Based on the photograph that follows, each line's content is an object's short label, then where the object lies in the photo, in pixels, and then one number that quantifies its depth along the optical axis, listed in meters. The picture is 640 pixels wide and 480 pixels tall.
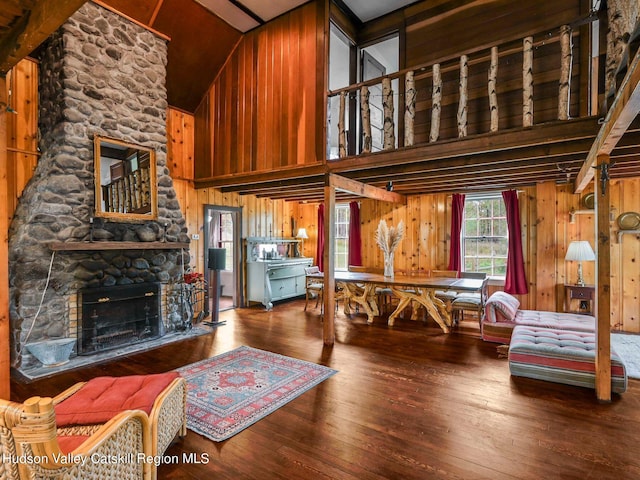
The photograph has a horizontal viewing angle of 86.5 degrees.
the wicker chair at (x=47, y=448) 1.09
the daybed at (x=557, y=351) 3.18
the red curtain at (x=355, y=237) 7.73
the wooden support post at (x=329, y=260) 4.50
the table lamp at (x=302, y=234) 8.16
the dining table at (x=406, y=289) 5.04
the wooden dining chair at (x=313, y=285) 6.47
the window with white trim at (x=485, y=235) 6.33
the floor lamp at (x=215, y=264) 5.61
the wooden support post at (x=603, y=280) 2.89
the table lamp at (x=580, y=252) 4.99
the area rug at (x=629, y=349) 3.64
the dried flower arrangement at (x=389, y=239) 5.61
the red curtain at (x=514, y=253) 5.86
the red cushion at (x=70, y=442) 1.57
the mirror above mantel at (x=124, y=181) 4.27
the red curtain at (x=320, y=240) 8.36
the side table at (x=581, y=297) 5.14
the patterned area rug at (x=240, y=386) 2.61
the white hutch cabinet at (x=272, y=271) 6.86
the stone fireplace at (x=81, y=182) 3.76
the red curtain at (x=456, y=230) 6.44
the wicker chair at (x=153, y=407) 1.87
